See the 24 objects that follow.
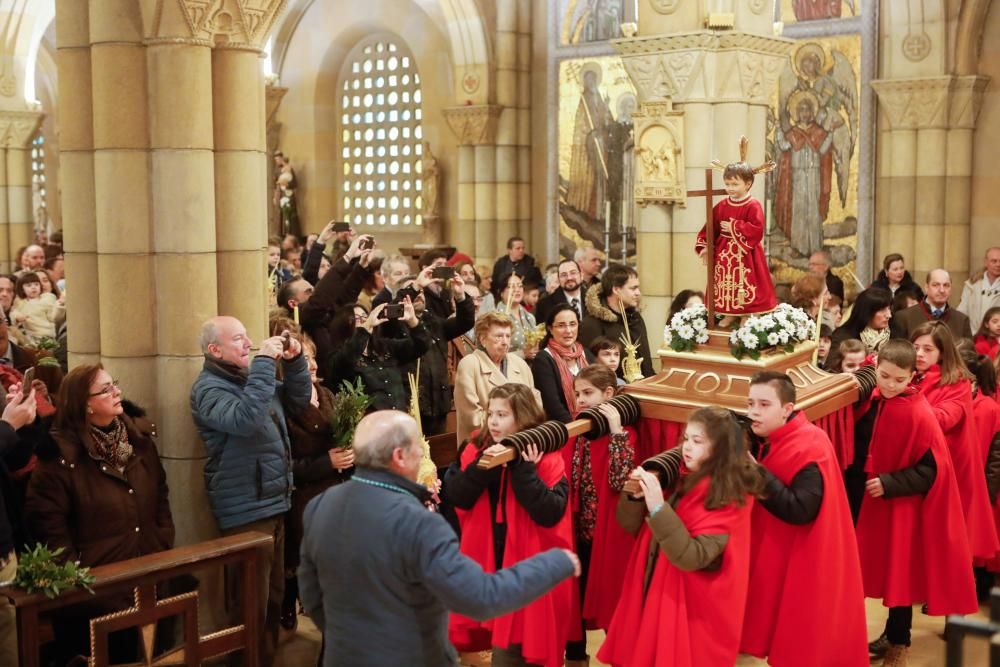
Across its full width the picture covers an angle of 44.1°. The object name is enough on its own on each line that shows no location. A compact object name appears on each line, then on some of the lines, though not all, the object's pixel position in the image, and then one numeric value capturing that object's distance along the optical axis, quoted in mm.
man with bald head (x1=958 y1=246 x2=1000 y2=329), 11664
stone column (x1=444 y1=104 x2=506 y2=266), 16688
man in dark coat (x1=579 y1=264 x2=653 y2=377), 8211
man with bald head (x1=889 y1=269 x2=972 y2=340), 9656
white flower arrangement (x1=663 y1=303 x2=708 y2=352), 6098
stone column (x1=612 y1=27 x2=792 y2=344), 10227
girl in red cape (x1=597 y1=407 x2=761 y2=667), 4645
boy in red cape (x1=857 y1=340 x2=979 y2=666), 5797
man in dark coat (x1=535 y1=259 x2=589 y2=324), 9414
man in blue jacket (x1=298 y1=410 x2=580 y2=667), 3656
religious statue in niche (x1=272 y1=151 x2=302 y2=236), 19016
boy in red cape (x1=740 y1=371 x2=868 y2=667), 4992
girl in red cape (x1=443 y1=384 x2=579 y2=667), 5043
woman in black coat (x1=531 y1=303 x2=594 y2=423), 6586
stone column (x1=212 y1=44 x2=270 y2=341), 6074
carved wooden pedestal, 5684
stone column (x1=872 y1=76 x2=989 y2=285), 13320
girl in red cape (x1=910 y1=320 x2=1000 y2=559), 6367
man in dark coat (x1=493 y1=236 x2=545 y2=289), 13125
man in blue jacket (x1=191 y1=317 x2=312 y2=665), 5453
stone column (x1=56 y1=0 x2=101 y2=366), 6016
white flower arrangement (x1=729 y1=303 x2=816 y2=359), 5859
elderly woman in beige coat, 6688
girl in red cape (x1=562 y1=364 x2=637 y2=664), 5559
